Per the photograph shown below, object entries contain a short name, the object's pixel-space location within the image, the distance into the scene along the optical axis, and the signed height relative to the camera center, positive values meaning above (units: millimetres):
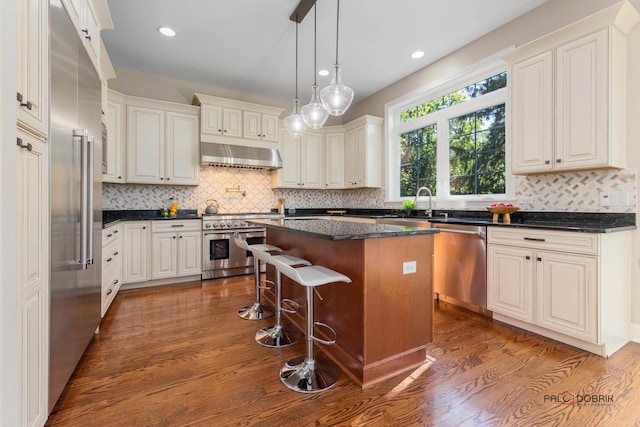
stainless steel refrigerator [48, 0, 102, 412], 1406 +83
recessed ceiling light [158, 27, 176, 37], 3209 +2044
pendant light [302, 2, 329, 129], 2674 +937
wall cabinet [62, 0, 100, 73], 1708 +1297
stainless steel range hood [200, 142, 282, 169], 4270 +878
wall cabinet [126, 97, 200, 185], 3936 +996
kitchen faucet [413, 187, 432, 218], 3890 +38
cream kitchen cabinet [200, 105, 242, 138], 4289 +1402
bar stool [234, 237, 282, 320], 2797 -971
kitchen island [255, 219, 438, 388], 1758 -563
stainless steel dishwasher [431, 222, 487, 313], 2771 -529
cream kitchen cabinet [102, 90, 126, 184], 3682 +977
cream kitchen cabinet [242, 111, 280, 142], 4598 +1422
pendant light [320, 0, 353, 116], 2312 +953
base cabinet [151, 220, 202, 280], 3850 -489
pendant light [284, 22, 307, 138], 2953 +932
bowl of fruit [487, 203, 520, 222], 2842 +28
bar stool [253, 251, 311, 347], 2256 -1010
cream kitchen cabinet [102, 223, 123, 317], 2707 -531
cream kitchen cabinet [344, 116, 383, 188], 4918 +1069
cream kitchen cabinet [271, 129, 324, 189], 5137 +930
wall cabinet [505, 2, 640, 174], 2197 +969
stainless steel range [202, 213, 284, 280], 4160 -458
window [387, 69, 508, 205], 3393 +980
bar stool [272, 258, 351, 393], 1685 -996
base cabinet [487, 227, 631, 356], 2066 -561
